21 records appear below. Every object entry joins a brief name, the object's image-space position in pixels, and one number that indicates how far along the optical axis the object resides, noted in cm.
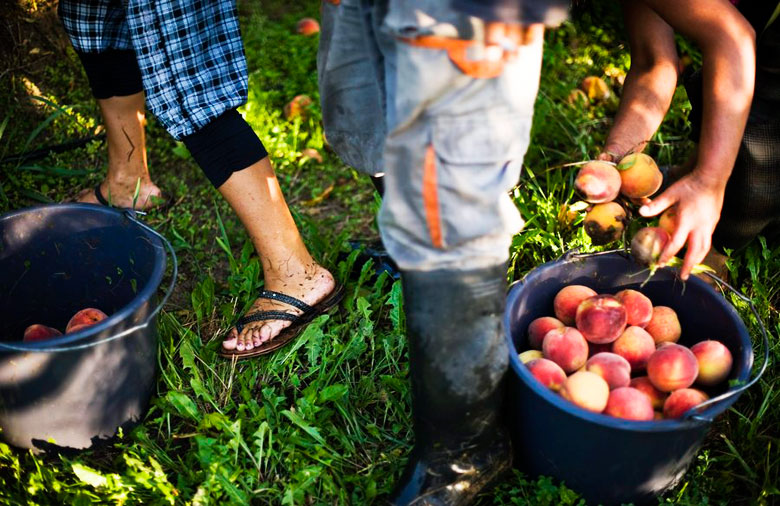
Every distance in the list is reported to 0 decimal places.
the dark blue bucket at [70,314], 172
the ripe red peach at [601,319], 170
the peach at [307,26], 376
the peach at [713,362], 164
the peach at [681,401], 155
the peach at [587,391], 155
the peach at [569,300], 180
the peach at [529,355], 173
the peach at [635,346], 172
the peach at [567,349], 168
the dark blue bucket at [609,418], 149
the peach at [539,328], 178
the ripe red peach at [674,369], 161
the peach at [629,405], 153
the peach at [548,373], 160
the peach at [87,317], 198
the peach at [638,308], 176
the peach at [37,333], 194
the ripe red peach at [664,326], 179
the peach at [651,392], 166
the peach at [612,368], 163
